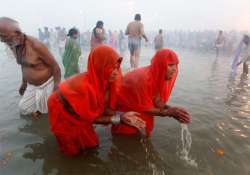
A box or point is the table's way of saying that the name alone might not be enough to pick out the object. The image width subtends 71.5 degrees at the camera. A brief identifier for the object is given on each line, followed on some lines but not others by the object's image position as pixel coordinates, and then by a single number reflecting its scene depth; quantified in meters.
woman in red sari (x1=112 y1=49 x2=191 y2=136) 2.33
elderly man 2.83
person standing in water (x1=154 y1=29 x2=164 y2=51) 11.39
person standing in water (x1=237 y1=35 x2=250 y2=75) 6.90
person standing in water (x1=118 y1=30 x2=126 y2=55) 15.47
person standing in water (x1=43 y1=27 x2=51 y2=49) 15.03
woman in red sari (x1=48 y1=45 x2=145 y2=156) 2.02
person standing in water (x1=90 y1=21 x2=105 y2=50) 6.16
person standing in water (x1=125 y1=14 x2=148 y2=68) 7.01
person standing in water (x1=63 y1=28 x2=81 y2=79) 5.20
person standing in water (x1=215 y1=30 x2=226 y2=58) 11.26
